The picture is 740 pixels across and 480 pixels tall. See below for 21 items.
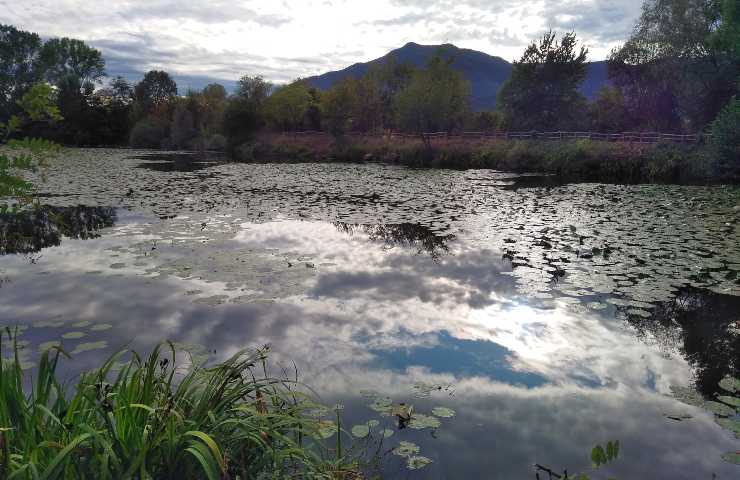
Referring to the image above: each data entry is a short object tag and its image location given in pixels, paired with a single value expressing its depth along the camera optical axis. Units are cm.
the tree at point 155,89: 8726
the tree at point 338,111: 5309
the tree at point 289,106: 6050
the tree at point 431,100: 4494
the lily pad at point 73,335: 657
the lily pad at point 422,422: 472
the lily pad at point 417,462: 416
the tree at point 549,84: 4531
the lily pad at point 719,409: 492
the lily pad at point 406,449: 432
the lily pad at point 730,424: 459
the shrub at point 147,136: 6588
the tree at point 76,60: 8122
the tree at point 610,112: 4381
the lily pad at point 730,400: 504
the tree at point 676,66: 3362
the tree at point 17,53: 6762
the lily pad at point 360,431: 450
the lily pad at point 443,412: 493
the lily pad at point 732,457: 419
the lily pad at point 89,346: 618
